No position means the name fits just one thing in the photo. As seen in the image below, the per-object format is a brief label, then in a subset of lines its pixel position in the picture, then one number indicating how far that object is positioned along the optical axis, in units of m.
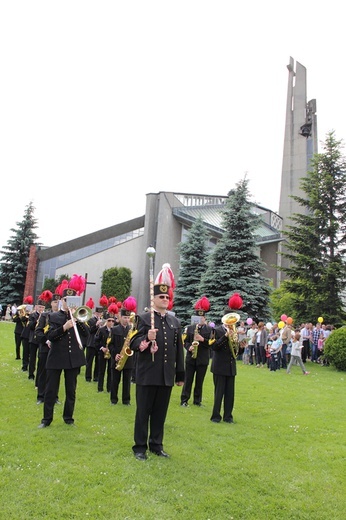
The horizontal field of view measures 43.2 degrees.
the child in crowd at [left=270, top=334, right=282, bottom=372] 19.05
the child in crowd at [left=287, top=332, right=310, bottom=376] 17.89
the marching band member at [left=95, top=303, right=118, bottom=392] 11.56
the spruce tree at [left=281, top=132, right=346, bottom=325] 26.44
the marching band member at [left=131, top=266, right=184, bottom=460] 6.37
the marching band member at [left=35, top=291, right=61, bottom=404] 9.09
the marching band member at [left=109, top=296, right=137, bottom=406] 9.79
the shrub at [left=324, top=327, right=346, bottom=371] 19.91
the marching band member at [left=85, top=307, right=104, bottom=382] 13.26
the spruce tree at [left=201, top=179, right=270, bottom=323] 27.94
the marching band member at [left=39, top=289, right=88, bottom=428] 7.67
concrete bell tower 49.91
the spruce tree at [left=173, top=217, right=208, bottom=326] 33.83
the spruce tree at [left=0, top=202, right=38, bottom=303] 51.66
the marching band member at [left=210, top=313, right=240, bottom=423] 8.70
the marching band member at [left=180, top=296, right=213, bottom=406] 10.42
